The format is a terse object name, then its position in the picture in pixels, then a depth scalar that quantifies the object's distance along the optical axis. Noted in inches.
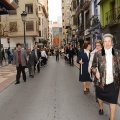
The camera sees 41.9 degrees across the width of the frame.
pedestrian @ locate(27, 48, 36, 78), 313.5
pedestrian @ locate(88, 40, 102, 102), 156.3
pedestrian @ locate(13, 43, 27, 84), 255.5
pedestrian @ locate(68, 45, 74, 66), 511.4
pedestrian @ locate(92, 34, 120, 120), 108.2
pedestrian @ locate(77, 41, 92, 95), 189.4
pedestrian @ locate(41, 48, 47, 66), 500.2
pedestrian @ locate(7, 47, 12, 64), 578.3
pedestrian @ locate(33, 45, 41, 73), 349.8
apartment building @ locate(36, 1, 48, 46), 1392.3
